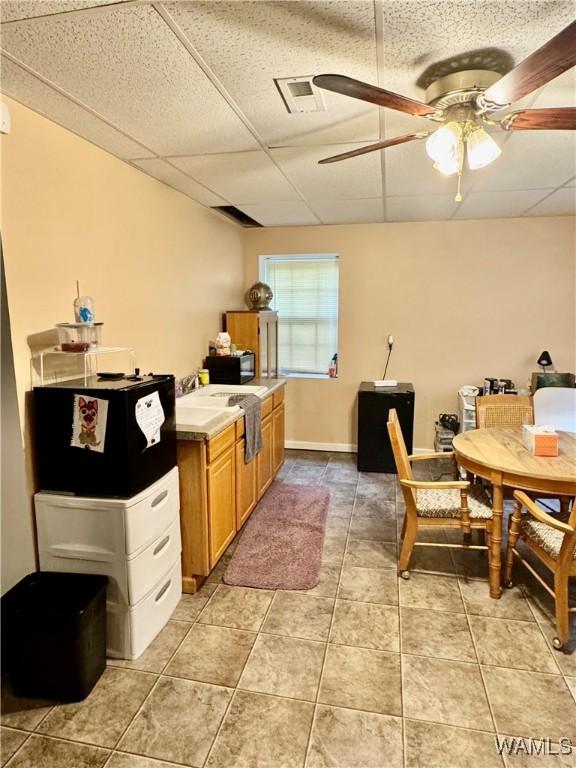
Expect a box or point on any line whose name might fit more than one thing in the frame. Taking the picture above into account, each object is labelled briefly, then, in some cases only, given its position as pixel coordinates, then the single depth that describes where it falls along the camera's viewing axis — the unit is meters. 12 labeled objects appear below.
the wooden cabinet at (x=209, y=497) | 2.56
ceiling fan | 1.46
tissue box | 2.60
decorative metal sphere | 4.86
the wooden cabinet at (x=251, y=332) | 4.49
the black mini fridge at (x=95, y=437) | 2.01
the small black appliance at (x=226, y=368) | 3.99
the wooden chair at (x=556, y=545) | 2.11
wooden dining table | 2.37
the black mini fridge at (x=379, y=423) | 4.49
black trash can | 1.83
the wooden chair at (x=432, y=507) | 2.61
